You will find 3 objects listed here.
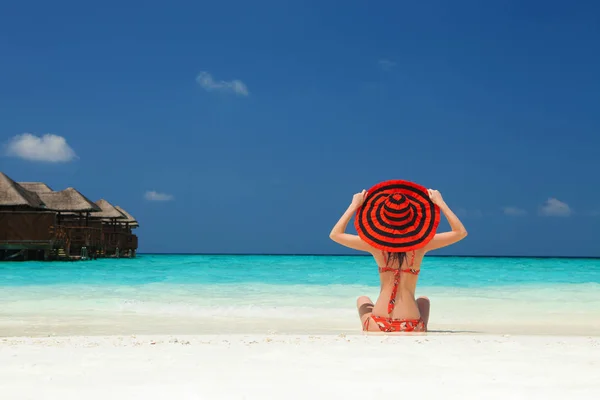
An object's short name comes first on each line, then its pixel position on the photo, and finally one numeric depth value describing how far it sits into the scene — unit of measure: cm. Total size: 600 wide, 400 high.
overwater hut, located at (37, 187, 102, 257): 3209
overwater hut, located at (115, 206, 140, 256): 4303
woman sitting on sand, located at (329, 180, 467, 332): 504
